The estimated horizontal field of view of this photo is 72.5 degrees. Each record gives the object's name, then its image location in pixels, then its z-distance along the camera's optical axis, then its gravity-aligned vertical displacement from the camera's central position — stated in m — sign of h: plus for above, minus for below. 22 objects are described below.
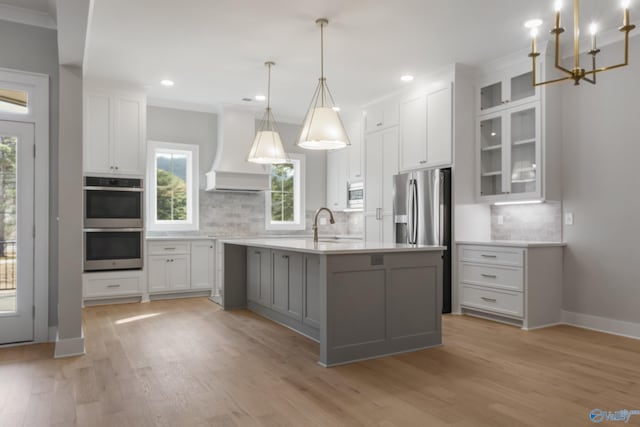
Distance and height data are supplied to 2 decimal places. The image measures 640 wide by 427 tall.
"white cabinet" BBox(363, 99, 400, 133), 5.95 +1.42
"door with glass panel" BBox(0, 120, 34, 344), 3.68 -0.13
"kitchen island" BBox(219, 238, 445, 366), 3.15 -0.64
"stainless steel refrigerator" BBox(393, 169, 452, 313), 5.04 +0.06
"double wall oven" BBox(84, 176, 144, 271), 5.39 -0.09
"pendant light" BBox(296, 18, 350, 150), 3.63 +0.72
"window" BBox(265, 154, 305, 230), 7.35 +0.36
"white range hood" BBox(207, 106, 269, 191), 6.43 +0.86
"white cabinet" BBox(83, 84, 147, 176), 5.46 +1.09
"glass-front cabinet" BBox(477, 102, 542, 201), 4.52 +0.68
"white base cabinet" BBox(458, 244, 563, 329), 4.28 -0.69
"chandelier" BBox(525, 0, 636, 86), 2.08 +0.92
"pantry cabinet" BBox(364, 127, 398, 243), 5.97 +0.47
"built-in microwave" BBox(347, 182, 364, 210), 7.04 +0.33
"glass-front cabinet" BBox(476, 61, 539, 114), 4.59 +1.40
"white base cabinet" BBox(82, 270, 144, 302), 5.42 -0.88
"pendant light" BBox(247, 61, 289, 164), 4.56 +0.70
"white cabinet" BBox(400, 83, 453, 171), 5.12 +1.07
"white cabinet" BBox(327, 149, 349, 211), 7.37 +0.64
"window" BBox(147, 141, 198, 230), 6.36 +0.44
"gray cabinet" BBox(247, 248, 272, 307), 4.74 -0.69
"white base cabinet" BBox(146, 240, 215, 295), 5.88 -0.69
